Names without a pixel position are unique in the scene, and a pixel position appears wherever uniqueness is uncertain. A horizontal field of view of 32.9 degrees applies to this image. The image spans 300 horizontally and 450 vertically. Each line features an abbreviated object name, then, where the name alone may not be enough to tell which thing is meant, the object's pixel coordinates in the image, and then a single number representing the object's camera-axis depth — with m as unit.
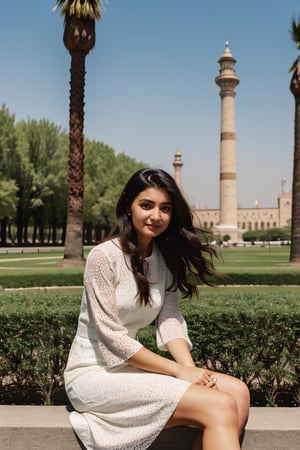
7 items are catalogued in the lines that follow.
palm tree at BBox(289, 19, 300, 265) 19.92
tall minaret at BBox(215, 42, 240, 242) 57.50
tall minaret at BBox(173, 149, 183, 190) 93.18
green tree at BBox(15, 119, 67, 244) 42.30
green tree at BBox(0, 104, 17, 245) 36.53
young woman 2.46
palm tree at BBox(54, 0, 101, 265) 19.56
